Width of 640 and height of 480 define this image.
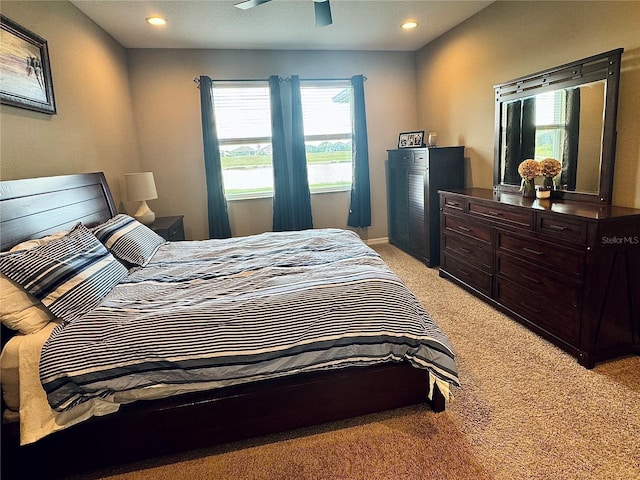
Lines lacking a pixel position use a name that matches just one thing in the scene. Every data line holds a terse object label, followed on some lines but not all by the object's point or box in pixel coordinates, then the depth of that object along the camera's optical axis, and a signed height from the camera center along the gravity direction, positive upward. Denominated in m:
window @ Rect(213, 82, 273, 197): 4.59 +0.49
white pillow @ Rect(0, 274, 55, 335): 1.61 -0.53
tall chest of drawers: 4.07 -0.24
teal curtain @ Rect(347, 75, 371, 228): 4.80 +0.07
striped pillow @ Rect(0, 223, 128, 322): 1.67 -0.43
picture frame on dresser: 4.65 +0.36
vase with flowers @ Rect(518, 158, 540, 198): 2.95 -0.10
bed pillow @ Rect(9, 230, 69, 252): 1.90 -0.30
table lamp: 3.62 -0.11
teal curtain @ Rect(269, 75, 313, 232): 4.61 +0.15
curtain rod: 4.45 +1.15
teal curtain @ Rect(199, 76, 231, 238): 4.41 +0.10
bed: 1.52 -0.77
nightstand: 3.62 -0.48
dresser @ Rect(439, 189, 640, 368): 2.17 -0.70
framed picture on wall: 2.23 +0.74
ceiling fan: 2.61 +1.15
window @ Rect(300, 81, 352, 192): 4.81 +0.50
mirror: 2.52 +0.29
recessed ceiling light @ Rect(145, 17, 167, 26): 3.45 +1.47
